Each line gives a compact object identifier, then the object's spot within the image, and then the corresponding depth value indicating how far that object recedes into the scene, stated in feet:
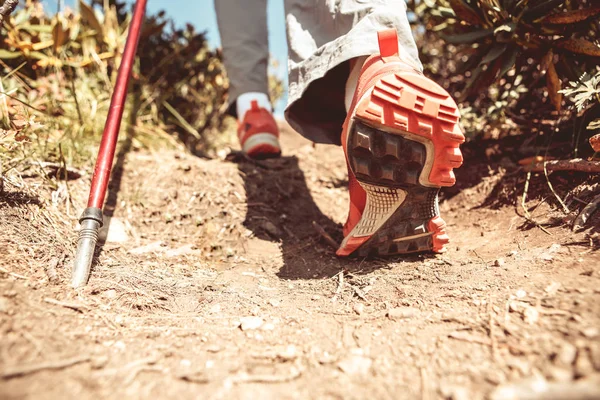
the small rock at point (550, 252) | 1.49
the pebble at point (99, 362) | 1.18
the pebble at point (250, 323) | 1.39
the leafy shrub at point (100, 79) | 2.38
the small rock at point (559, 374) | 1.07
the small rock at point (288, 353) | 1.26
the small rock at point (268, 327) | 1.38
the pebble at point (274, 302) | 1.52
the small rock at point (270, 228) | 2.09
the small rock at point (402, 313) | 1.39
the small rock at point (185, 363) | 1.22
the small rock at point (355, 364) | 1.20
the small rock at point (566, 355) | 1.10
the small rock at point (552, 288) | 1.31
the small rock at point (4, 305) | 1.25
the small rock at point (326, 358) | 1.24
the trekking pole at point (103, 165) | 1.52
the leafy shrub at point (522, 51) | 1.87
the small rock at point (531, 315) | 1.24
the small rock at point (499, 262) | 1.55
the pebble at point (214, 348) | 1.28
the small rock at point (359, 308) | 1.45
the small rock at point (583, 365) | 1.07
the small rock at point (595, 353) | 1.08
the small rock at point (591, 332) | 1.14
